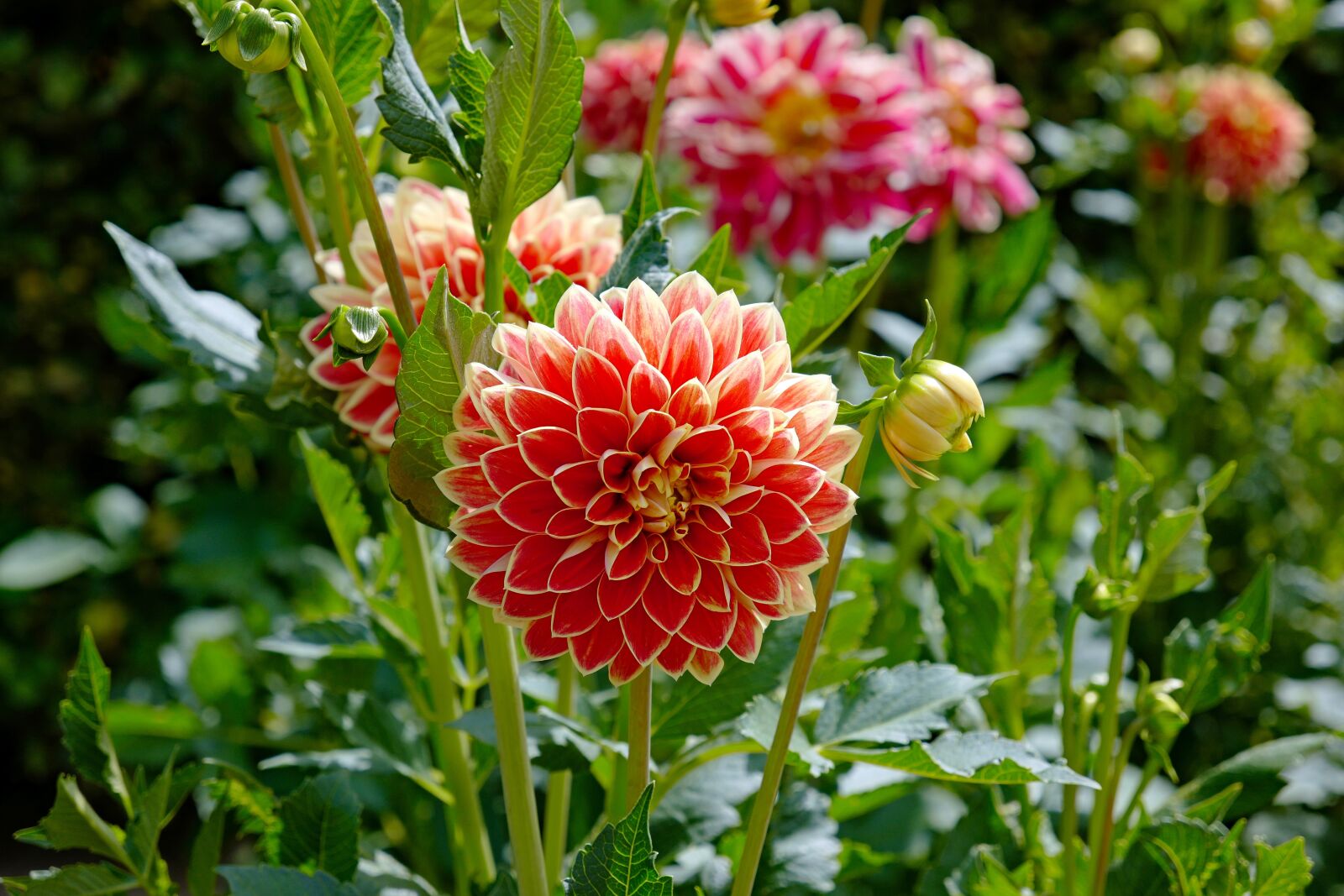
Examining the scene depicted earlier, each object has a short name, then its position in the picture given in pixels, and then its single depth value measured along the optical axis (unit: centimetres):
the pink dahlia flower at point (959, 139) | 181
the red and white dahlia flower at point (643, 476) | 95
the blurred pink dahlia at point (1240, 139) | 239
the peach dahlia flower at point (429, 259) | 105
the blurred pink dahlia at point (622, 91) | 197
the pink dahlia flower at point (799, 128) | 170
